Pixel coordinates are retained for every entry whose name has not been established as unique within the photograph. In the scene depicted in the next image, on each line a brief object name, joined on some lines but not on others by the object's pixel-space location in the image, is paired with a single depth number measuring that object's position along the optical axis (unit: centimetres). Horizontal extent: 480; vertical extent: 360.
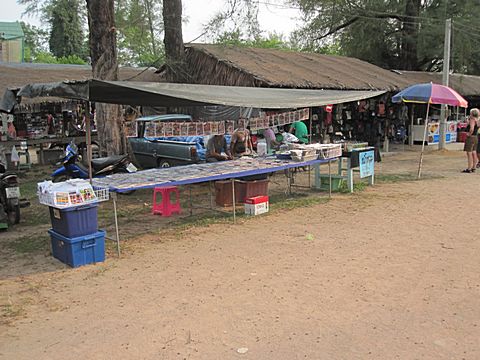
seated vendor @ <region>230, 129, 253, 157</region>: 981
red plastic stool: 803
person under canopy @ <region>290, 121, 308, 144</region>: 1270
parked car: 1039
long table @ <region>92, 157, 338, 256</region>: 620
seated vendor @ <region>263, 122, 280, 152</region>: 1168
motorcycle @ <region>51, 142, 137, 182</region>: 920
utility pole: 1639
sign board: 993
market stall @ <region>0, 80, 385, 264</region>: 580
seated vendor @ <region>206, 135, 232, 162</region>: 946
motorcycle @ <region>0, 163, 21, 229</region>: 730
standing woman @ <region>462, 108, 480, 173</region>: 1158
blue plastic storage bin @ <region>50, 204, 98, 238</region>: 534
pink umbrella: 1100
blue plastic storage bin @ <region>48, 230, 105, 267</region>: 545
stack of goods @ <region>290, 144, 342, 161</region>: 860
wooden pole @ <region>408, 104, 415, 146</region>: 1966
